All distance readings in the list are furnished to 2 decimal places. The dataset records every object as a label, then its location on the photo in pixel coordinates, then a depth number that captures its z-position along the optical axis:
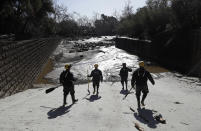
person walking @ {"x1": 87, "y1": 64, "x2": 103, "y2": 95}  7.79
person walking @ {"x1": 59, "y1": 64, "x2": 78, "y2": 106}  6.26
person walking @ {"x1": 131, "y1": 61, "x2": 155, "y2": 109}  5.96
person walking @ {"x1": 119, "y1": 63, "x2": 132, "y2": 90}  8.56
